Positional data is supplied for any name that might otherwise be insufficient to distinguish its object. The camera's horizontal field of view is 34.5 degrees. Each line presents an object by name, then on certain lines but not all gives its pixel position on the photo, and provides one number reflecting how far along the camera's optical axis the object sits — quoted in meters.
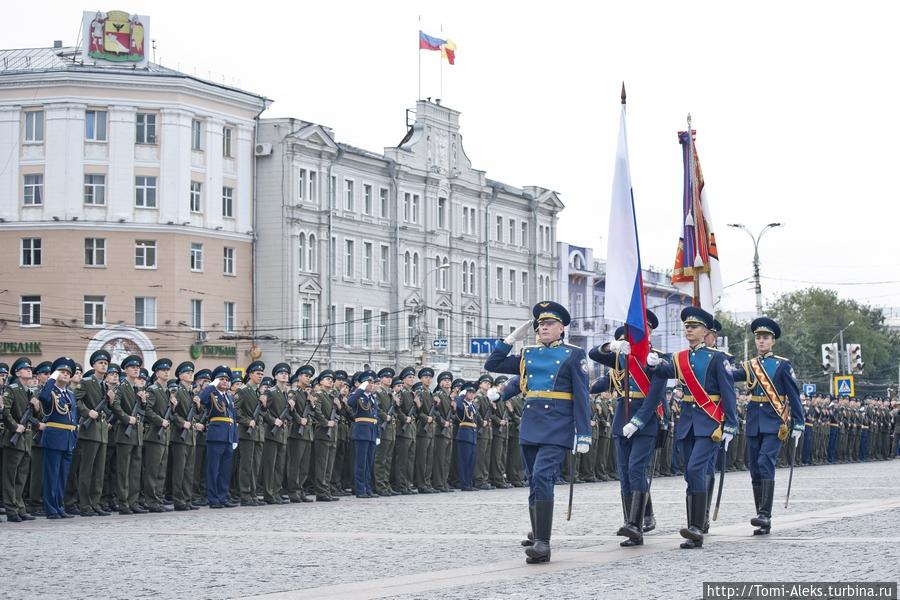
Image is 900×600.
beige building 52.50
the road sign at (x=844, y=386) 52.81
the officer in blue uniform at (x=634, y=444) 12.24
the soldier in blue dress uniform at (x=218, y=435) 19.39
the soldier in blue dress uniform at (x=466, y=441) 24.80
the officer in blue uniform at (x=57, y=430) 17.19
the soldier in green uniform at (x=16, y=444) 16.92
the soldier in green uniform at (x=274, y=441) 20.23
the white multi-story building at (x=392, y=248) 56.16
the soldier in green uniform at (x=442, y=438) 24.19
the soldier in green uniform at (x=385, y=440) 22.88
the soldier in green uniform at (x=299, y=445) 20.64
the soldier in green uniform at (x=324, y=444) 21.14
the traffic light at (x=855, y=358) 52.22
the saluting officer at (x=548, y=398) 11.45
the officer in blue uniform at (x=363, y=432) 22.02
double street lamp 47.34
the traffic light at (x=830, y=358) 51.90
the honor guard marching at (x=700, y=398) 12.57
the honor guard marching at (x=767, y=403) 13.81
